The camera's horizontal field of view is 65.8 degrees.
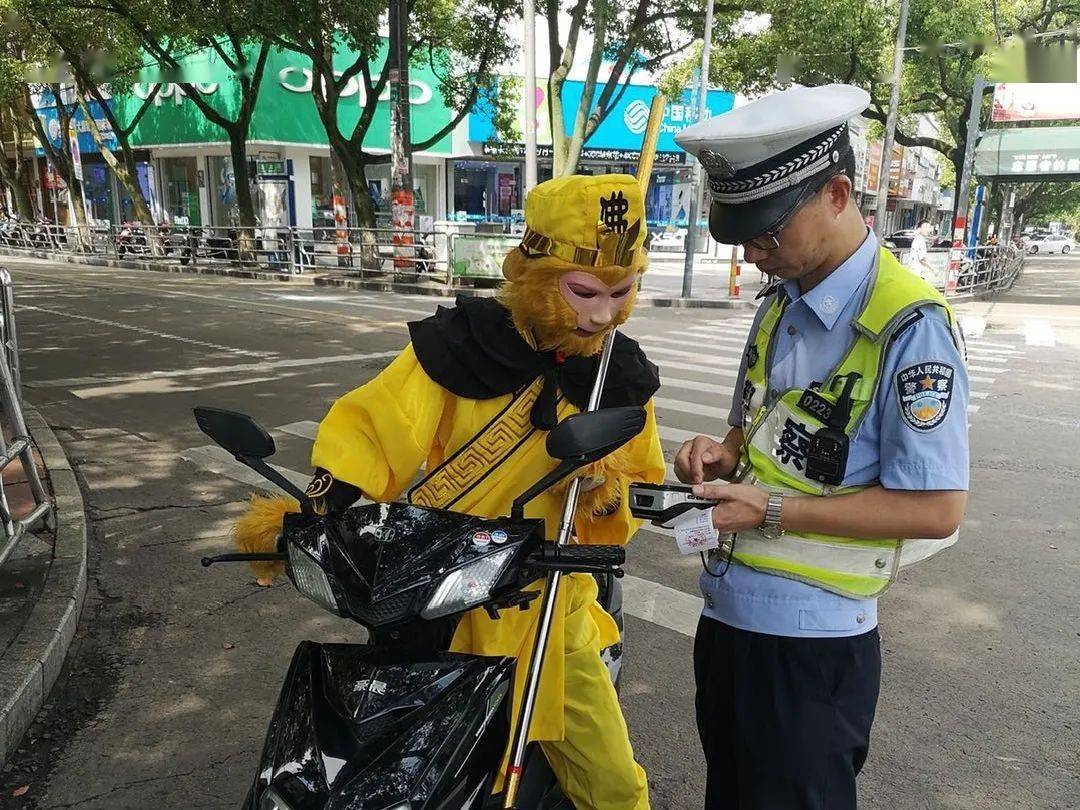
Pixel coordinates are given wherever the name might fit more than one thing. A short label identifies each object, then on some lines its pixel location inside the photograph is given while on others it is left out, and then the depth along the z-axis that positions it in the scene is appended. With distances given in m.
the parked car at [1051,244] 55.88
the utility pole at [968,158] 18.47
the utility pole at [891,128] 18.94
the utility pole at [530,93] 14.58
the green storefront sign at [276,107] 24.64
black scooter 1.38
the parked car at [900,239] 34.87
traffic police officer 1.48
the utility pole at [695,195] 16.47
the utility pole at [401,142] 15.63
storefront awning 20.16
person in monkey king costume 1.86
